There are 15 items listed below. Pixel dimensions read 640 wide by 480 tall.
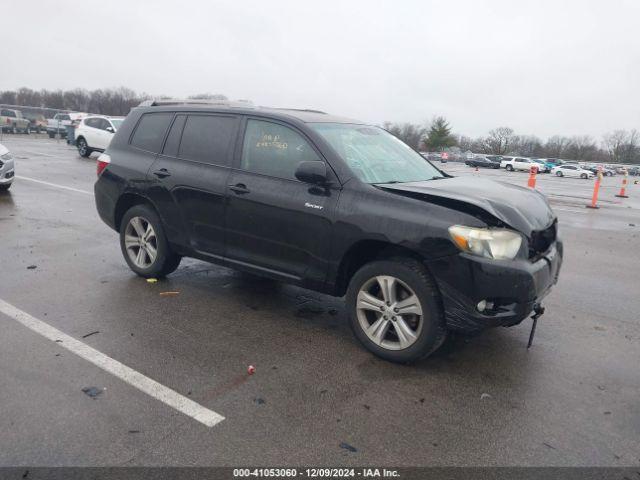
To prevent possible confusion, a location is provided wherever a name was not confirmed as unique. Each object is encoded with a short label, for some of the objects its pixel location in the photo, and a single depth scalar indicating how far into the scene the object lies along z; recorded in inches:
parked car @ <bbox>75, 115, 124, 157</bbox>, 841.5
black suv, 138.4
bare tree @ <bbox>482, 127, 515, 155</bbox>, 3814.0
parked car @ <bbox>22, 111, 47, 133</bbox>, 1521.9
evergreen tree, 3378.4
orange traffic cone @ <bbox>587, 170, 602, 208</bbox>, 605.6
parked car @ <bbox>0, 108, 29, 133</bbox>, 1414.9
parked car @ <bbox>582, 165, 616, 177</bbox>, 2234.7
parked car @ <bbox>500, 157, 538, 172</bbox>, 2155.9
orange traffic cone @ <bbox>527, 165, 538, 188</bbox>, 610.2
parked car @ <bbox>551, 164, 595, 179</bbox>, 1901.0
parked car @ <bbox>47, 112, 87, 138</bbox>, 1439.5
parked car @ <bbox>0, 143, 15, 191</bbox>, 414.0
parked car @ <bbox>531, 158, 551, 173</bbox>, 2121.7
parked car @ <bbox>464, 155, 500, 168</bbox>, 2357.3
